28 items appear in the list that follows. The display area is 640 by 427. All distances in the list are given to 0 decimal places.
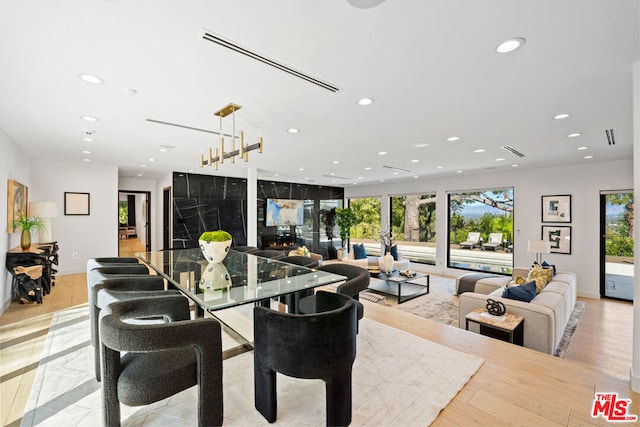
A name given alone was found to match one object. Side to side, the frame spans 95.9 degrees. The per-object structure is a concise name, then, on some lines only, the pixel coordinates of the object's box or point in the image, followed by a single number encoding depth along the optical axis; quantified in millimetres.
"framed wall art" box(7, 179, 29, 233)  4196
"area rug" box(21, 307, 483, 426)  1868
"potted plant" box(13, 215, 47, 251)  4473
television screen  9016
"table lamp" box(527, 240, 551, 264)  5430
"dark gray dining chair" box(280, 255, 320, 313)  2681
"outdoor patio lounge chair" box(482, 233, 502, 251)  7219
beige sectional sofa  3164
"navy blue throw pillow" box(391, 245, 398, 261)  7712
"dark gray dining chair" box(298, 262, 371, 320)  2381
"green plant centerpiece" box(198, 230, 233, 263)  3159
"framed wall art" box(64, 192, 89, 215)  6316
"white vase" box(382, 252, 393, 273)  6109
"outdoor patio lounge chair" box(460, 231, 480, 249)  7605
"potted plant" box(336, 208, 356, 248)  10359
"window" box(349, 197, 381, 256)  9977
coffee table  5496
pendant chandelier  2900
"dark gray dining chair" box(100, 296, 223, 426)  1452
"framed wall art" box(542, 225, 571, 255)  6039
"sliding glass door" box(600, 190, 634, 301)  5492
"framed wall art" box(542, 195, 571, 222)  6039
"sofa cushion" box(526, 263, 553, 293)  4309
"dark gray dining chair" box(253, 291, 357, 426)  1652
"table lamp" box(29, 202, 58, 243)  5184
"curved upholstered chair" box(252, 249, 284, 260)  4343
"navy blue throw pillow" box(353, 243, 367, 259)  8250
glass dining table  1981
